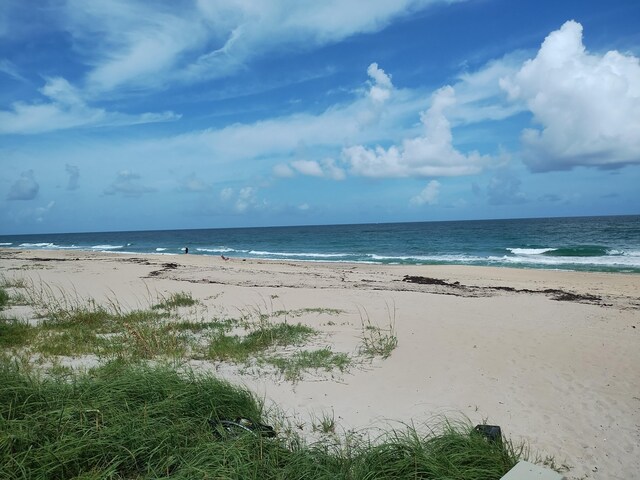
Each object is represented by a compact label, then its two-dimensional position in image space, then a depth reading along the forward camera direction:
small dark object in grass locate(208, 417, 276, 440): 3.87
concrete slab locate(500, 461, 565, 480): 2.86
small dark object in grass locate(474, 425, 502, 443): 3.95
